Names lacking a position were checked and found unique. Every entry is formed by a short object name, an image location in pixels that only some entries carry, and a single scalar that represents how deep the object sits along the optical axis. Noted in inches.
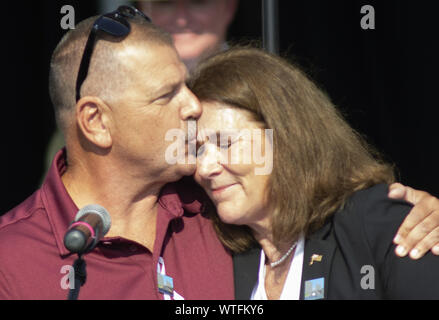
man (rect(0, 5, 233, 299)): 194.1
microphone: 142.0
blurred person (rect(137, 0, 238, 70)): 286.2
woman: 197.3
